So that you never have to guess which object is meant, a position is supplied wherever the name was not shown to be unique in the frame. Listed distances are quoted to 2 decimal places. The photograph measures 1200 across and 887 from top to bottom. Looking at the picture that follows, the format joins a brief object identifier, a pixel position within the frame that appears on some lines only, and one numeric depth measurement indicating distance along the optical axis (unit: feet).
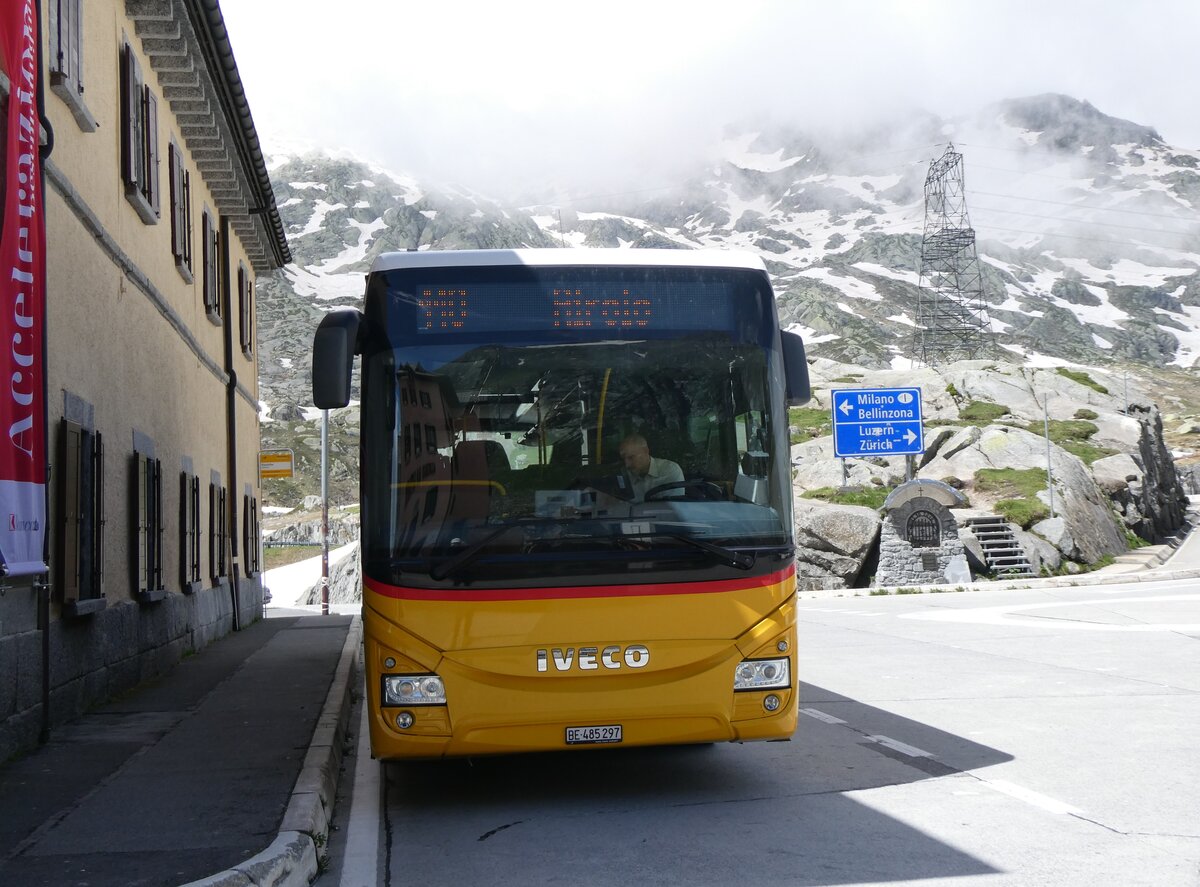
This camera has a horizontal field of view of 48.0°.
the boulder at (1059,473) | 123.44
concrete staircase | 111.04
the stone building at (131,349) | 31.86
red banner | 24.54
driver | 22.09
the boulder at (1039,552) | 113.60
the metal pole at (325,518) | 85.24
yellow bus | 21.43
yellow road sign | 85.87
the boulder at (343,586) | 134.10
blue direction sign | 111.14
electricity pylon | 258.57
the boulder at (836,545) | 111.24
